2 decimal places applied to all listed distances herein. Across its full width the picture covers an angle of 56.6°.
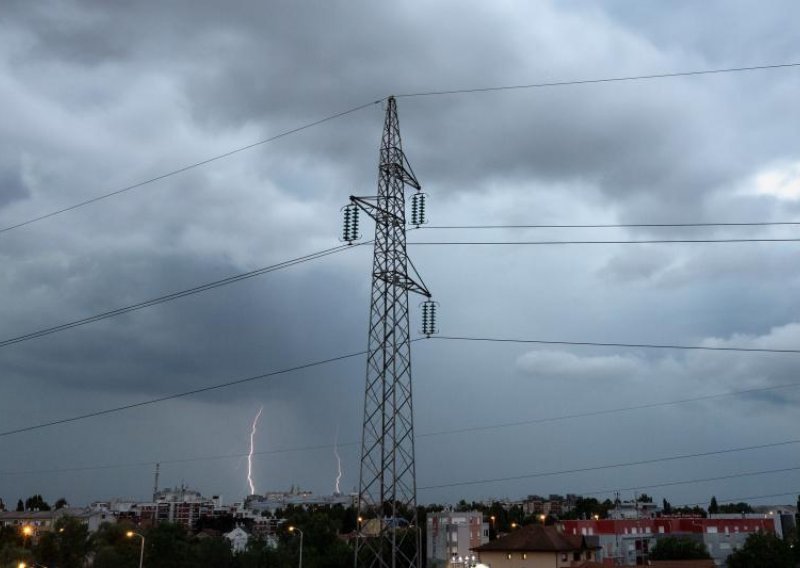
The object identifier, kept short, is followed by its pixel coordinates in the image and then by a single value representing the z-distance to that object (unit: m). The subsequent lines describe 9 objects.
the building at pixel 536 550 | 87.25
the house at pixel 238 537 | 168.38
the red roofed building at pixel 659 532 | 112.38
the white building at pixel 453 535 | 123.81
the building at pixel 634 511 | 150.62
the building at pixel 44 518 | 180.18
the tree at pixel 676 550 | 96.12
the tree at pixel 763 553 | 85.12
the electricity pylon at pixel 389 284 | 38.19
